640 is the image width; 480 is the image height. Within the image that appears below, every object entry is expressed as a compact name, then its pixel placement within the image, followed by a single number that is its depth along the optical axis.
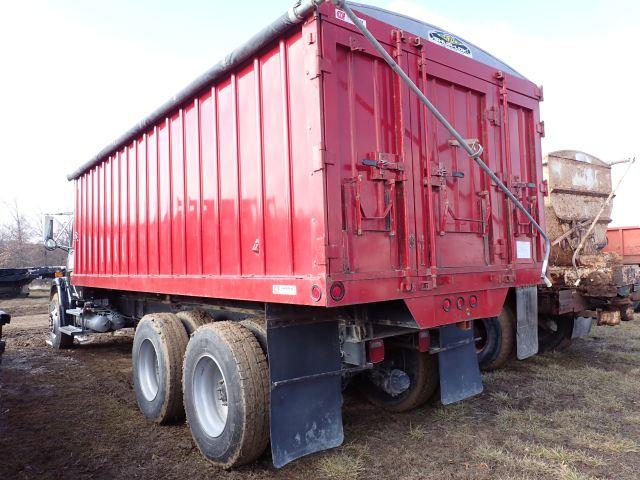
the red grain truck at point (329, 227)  3.27
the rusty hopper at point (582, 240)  6.30
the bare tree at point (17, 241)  32.47
